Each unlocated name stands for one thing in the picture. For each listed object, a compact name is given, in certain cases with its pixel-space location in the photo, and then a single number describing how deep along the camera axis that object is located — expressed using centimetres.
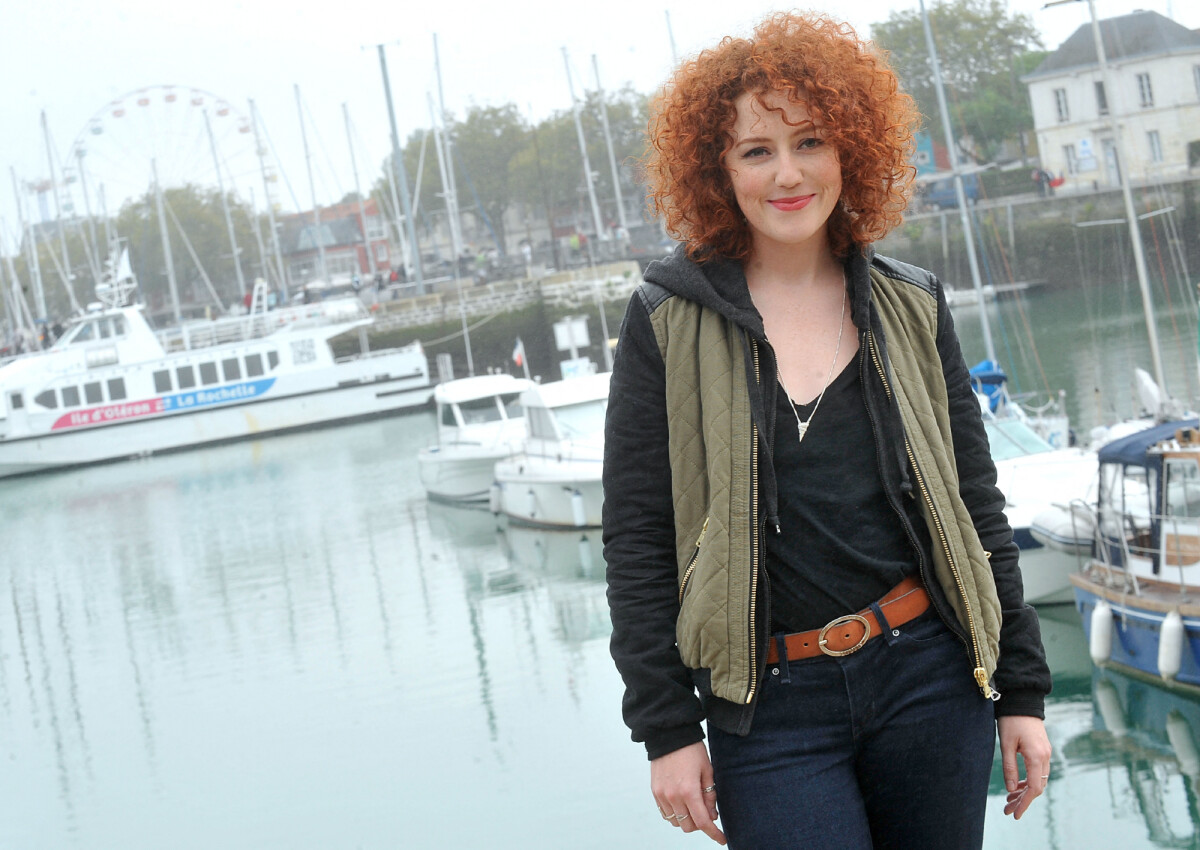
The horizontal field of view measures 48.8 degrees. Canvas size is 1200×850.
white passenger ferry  2992
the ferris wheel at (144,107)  3984
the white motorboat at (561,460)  1313
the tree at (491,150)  5372
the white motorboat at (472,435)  1622
